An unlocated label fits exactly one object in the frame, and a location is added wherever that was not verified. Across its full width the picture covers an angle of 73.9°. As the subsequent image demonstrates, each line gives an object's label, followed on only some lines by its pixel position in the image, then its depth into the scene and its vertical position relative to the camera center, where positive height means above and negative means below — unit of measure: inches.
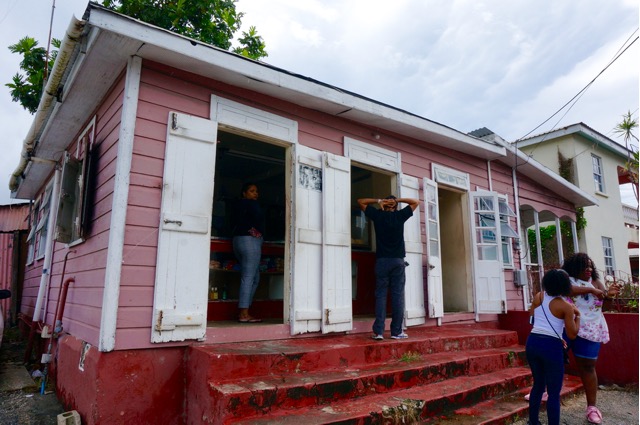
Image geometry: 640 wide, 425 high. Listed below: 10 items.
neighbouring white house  550.9 +153.8
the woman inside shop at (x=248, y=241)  198.7 +21.8
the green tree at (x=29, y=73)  382.6 +191.8
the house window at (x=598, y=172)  585.9 +159.3
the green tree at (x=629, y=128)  321.7 +121.1
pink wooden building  143.6 +36.2
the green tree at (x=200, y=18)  394.0 +262.4
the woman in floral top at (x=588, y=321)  161.8 -12.1
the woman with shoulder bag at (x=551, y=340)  132.7 -16.1
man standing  192.9 +10.0
